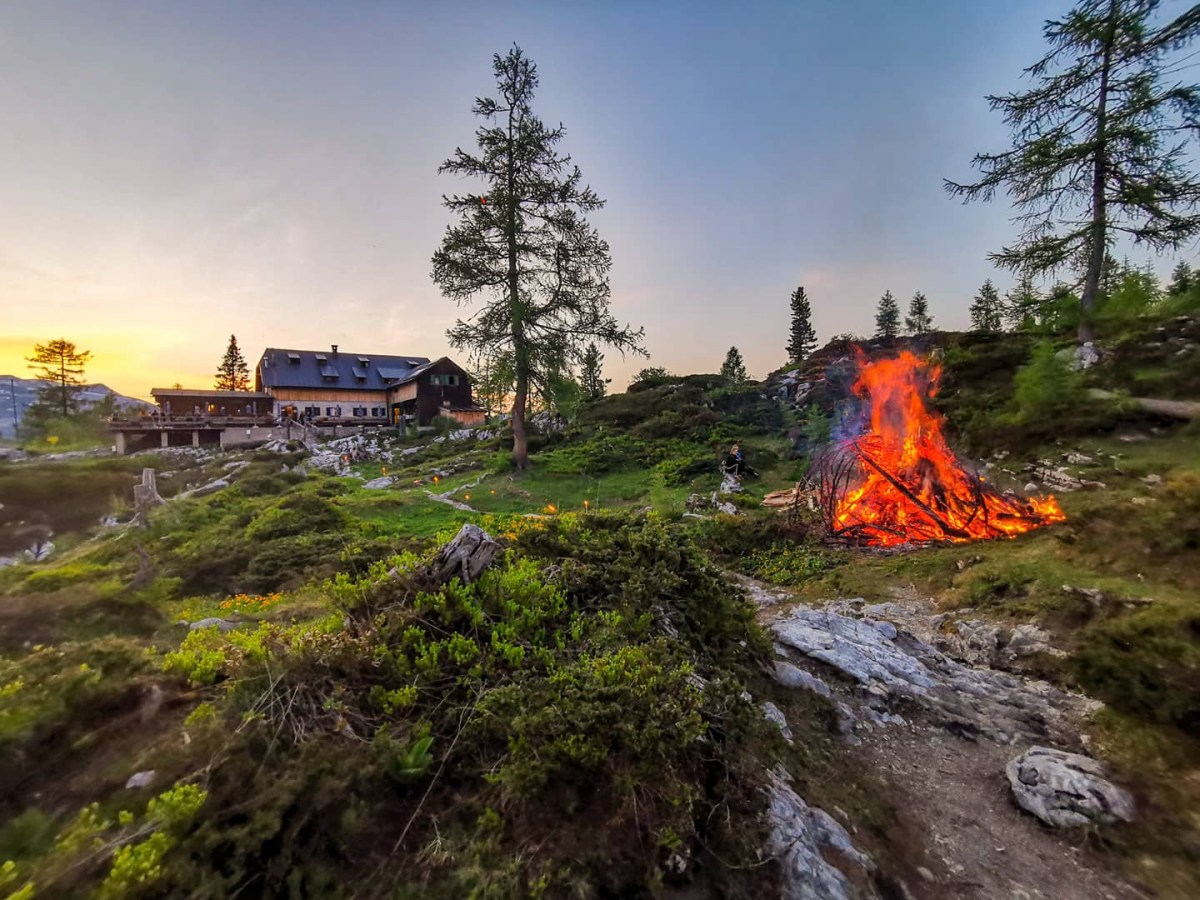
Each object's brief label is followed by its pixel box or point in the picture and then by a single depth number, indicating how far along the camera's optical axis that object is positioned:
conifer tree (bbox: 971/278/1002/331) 52.22
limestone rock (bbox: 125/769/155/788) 2.70
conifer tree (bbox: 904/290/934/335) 72.75
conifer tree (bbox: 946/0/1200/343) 16.70
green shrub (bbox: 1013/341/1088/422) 13.65
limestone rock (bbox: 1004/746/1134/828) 4.18
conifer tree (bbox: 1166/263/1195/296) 18.25
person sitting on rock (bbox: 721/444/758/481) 20.02
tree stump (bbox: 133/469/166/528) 14.37
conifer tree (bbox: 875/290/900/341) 73.64
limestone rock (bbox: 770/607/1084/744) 5.59
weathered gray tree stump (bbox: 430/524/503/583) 4.93
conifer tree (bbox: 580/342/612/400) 26.86
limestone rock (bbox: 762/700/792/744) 4.84
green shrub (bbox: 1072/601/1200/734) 4.86
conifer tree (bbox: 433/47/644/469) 25.00
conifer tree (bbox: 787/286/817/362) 72.00
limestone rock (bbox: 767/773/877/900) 3.17
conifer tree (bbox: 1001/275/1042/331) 19.11
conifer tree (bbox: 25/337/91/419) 46.22
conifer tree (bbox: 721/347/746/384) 73.12
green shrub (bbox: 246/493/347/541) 13.67
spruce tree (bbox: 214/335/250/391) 79.61
